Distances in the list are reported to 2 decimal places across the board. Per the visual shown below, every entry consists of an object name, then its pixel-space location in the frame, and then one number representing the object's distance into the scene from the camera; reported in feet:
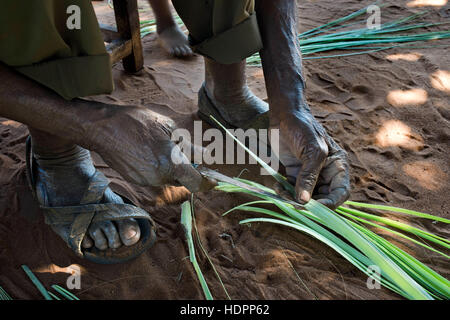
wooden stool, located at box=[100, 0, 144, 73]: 3.23
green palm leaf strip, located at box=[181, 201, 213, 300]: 1.93
